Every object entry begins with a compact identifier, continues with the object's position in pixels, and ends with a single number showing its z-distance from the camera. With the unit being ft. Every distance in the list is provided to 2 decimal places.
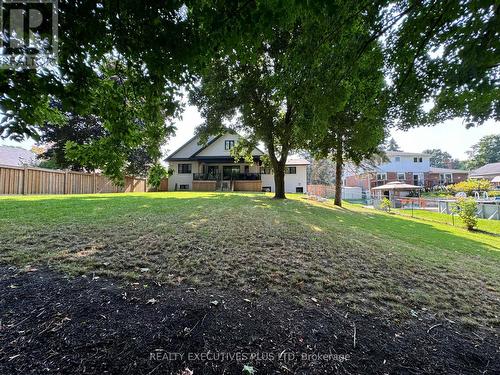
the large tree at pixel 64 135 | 66.18
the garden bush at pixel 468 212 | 39.04
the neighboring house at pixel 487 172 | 123.34
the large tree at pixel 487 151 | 172.65
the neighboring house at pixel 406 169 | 127.75
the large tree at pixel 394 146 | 230.07
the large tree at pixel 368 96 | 12.14
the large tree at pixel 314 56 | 8.59
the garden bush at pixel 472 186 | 79.51
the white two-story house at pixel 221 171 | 83.51
